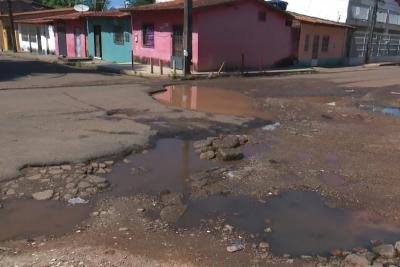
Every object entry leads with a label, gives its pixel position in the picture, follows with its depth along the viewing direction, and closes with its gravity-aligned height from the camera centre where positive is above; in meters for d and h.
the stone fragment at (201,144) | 8.35 -2.19
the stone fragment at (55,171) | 6.62 -2.20
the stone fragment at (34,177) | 6.37 -2.21
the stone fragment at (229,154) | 7.69 -2.19
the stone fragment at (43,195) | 5.80 -2.25
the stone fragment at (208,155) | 7.79 -2.23
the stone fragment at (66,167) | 6.81 -2.20
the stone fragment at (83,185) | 6.20 -2.24
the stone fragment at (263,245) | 4.71 -2.32
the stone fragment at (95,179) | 6.41 -2.24
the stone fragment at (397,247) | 4.56 -2.23
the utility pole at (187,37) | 20.09 -0.31
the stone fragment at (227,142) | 8.35 -2.17
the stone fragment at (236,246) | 4.62 -2.31
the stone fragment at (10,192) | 5.83 -2.22
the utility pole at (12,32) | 37.97 -0.47
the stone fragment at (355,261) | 4.31 -2.26
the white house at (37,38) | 36.97 -0.98
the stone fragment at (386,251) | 4.53 -2.27
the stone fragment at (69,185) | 6.15 -2.23
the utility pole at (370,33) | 33.66 +0.10
